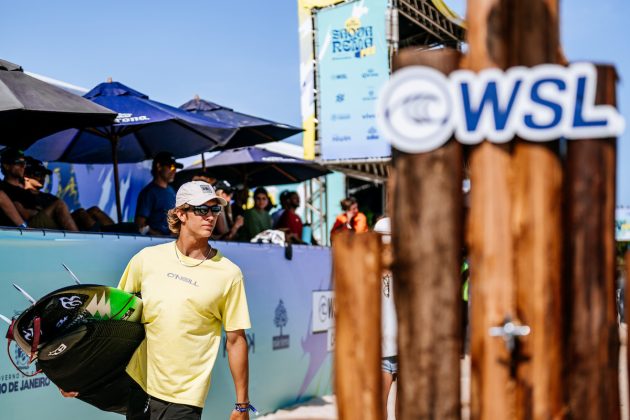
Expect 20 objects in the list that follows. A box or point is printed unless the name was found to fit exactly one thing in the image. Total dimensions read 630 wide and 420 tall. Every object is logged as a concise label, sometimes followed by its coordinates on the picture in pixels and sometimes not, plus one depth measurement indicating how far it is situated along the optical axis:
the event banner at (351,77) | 18.09
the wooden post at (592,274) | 2.21
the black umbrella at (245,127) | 10.25
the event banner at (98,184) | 9.07
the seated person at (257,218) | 9.45
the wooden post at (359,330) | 2.34
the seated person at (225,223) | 8.12
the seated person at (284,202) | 10.57
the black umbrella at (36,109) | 5.70
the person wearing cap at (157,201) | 7.17
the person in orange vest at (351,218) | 11.23
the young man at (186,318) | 3.97
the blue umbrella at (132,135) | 8.09
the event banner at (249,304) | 4.88
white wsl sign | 2.23
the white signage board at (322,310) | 8.80
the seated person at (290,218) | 10.58
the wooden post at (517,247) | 2.21
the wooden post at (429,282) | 2.23
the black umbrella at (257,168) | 12.18
